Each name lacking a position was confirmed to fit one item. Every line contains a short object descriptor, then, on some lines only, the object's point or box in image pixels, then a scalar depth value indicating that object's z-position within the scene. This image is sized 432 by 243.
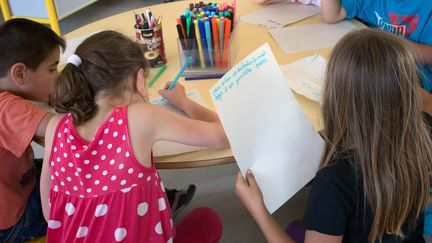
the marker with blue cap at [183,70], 1.11
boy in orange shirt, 1.09
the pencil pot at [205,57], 1.17
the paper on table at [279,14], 1.48
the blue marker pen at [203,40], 1.12
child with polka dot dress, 0.87
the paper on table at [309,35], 1.31
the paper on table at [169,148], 0.97
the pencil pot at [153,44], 1.23
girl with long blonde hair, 0.74
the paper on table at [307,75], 1.09
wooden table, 0.96
